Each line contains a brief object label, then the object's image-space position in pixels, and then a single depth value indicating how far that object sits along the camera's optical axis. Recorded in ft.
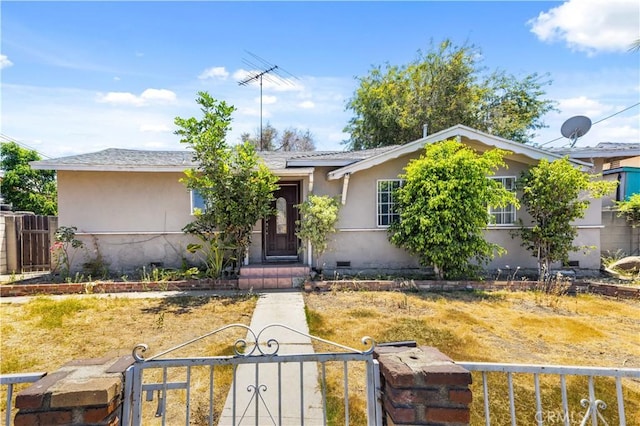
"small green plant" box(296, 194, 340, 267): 26.94
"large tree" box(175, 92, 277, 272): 23.24
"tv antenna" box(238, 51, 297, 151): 44.96
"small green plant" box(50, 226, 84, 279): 26.76
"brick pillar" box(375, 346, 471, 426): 5.27
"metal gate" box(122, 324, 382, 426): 5.80
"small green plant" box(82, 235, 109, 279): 27.89
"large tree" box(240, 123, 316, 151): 83.76
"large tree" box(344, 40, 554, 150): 61.11
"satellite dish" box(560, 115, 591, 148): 34.50
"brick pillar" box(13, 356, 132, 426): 4.86
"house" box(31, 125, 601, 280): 28.50
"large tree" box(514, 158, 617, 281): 25.21
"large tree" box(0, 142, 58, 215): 55.83
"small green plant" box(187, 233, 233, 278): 25.94
